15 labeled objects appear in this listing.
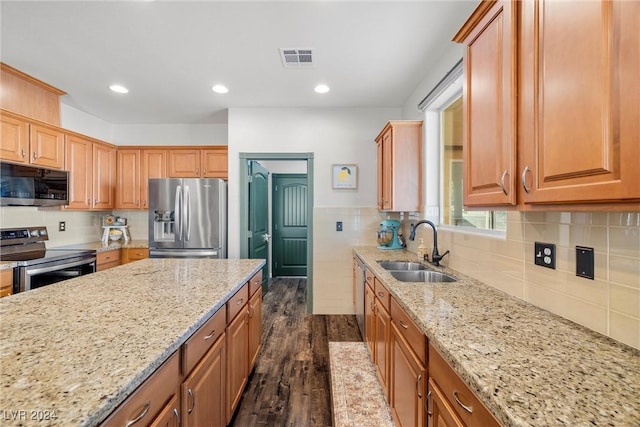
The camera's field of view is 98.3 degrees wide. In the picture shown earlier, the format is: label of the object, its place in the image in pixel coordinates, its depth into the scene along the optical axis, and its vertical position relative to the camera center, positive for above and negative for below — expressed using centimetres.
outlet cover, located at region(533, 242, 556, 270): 117 -17
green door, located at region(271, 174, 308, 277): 567 -20
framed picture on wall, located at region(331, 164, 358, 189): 353 +49
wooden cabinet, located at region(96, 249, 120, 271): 321 -55
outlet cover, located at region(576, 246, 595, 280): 100 -18
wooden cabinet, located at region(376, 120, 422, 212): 274 +49
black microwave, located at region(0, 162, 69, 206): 258 +28
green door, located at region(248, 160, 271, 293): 375 +3
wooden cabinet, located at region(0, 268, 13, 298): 229 -57
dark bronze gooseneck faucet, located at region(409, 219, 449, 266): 221 -30
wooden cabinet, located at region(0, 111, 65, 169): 256 +72
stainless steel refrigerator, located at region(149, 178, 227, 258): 342 -5
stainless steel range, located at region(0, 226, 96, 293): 239 -43
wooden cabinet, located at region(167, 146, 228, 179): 389 +73
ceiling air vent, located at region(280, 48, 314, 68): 228 +134
